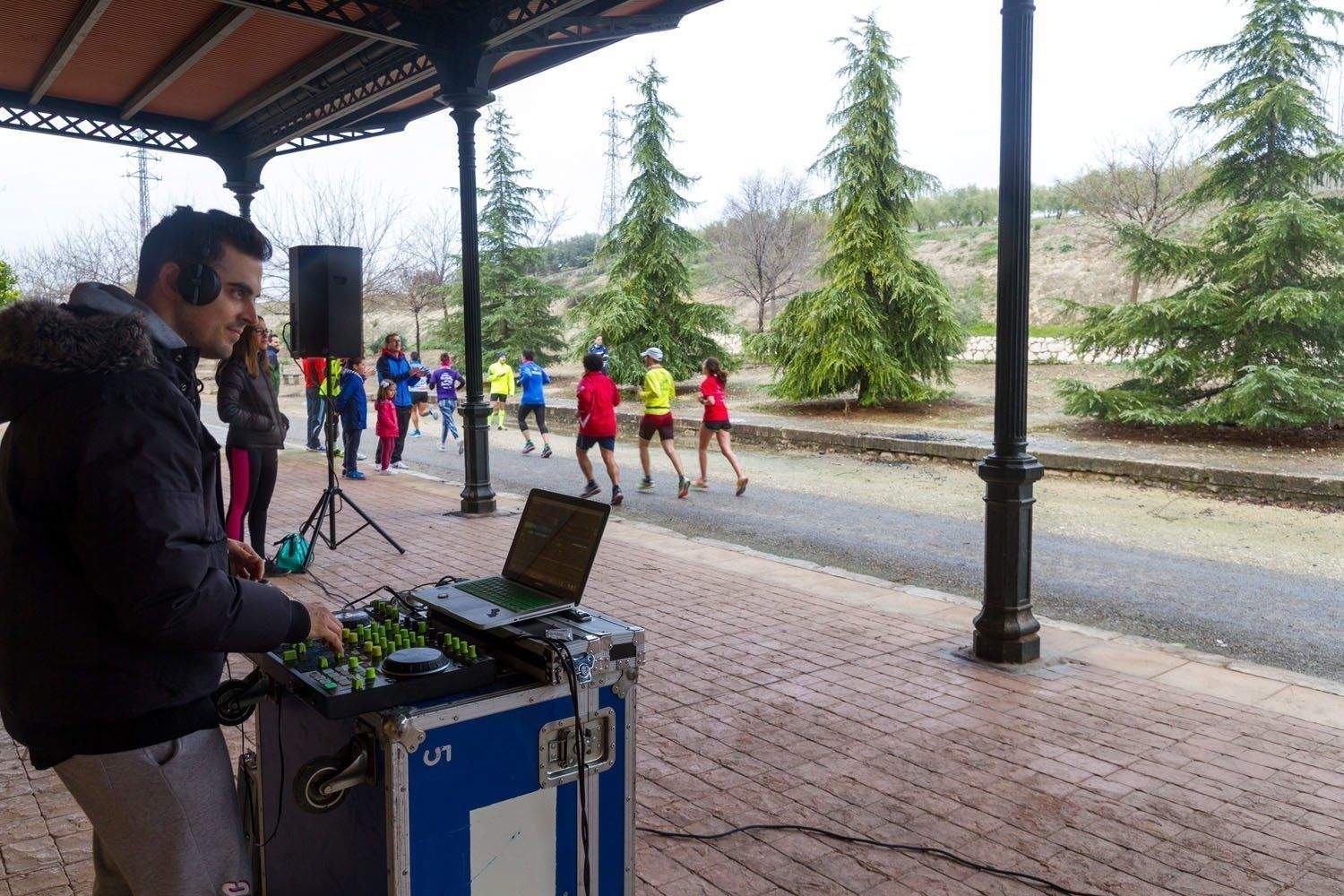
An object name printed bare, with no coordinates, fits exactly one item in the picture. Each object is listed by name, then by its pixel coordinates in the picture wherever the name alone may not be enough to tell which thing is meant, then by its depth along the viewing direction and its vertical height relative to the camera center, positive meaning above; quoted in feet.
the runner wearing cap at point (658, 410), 39.29 -1.02
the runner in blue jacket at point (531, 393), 52.47 -0.41
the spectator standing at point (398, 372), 44.27 +0.65
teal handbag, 24.06 -4.21
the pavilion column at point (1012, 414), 16.84 -0.53
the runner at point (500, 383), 63.21 +0.21
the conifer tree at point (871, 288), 65.62 +6.71
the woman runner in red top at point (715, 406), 39.42 -0.84
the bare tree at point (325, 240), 104.12 +15.92
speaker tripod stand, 25.32 -3.33
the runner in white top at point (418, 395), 58.80 -0.60
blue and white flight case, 6.97 -3.11
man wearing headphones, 5.65 -1.14
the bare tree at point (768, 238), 119.85 +18.59
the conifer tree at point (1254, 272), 48.29 +5.90
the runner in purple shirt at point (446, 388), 56.08 -0.12
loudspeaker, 24.32 +2.16
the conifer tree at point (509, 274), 103.40 +12.00
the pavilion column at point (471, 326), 30.40 +1.94
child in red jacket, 43.91 -1.70
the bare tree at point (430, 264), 125.59 +16.18
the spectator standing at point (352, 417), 41.98 -1.32
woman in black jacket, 22.65 -1.06
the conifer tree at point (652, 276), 83.05 +9.52
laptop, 8.32 -1.70
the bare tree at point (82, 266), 122.52 +16.22
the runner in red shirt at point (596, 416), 36.78 -1.15
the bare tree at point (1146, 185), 106.42 +23.20
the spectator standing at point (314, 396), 46.11 -0.50
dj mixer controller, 6.79 -2.10
